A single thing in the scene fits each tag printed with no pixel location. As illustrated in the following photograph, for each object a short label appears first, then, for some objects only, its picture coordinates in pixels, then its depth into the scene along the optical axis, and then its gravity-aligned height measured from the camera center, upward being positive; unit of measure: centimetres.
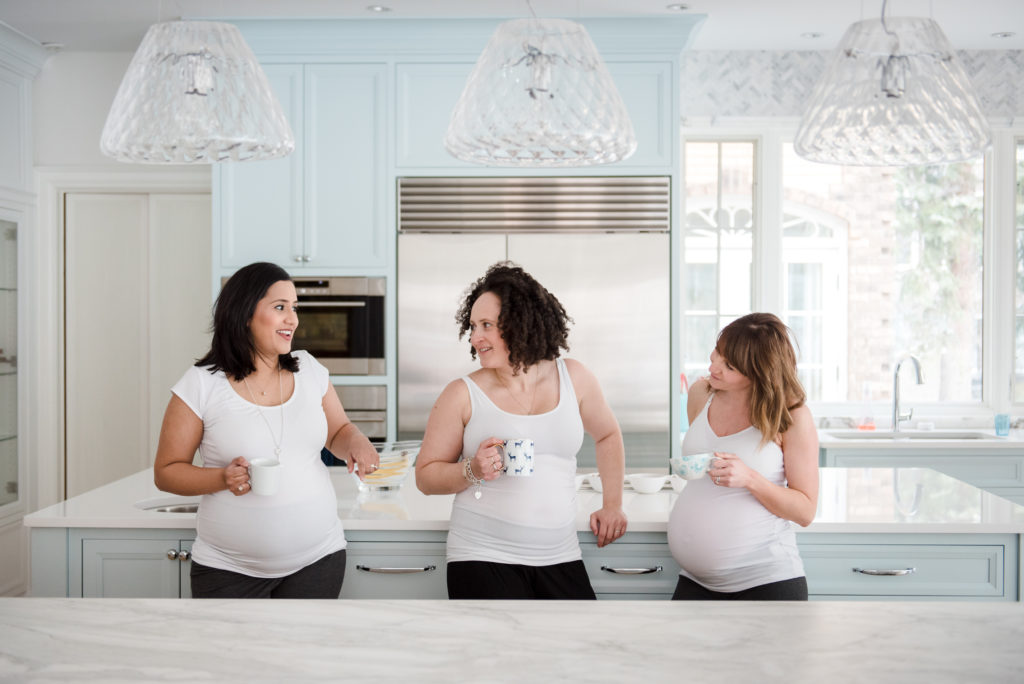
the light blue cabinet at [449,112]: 379 +90
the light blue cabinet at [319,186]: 384 +58
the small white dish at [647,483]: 242 -45
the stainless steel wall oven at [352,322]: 385 -2
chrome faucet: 416 -37
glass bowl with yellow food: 239 -42
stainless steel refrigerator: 381 +13
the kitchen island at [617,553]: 212 -57
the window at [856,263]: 455 +30
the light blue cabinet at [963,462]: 390 -63
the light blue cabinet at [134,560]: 218 -61
